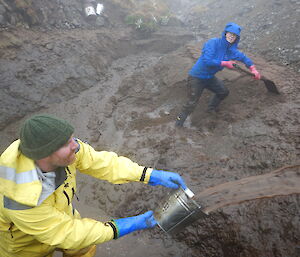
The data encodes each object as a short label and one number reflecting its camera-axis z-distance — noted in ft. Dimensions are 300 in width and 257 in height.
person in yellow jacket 4.96
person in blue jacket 12.23
